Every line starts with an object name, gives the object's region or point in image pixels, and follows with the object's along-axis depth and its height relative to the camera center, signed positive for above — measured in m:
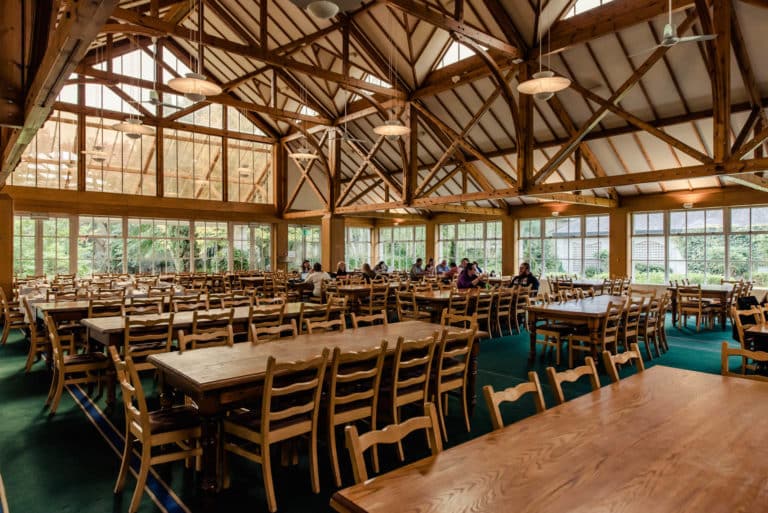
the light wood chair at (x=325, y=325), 4.87 -0.68
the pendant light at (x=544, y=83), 6.65 +2.43
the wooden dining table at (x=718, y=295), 10.63 -0.84
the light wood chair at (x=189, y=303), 6.95 -0.69
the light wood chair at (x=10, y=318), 8.49 -1.08
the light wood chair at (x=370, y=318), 5.20 -0.67
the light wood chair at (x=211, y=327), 4.32 -0.76
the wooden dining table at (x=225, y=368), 3.11 -0.77
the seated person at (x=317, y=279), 11.10 -0.49
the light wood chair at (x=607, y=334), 6.77 -1.10
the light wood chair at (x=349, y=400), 3.36 -1.06
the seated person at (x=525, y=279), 10.86 -0.47
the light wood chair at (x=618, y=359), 3.19 -0.69
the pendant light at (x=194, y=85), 6.98 +2.52
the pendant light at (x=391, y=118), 9.26 +3.63
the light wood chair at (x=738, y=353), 3.36 -0.68
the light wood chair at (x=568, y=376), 2.74 -0.69
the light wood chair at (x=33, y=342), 6.33 -1.14
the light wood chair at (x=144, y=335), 4.91 -0.82
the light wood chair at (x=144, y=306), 6.44 -0.69
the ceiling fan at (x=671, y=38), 5.54 +2.54
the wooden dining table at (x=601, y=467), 1.59 -0.80
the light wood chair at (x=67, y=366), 4.80 -1.10
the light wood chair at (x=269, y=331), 4.32 -0.68
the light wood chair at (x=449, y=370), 4.23 -1.03
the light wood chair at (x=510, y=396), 2.34 -0.70
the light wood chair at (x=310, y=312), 6.43 -0.74
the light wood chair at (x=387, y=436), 1.78 -0.71
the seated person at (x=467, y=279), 10.34 -0.45
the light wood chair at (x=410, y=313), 9.04 -1.04
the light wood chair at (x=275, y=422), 3.04 -1.11
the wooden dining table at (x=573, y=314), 6.76 -0.80
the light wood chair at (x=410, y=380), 3.81 -1.00
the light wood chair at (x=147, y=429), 2.99 -1.10
